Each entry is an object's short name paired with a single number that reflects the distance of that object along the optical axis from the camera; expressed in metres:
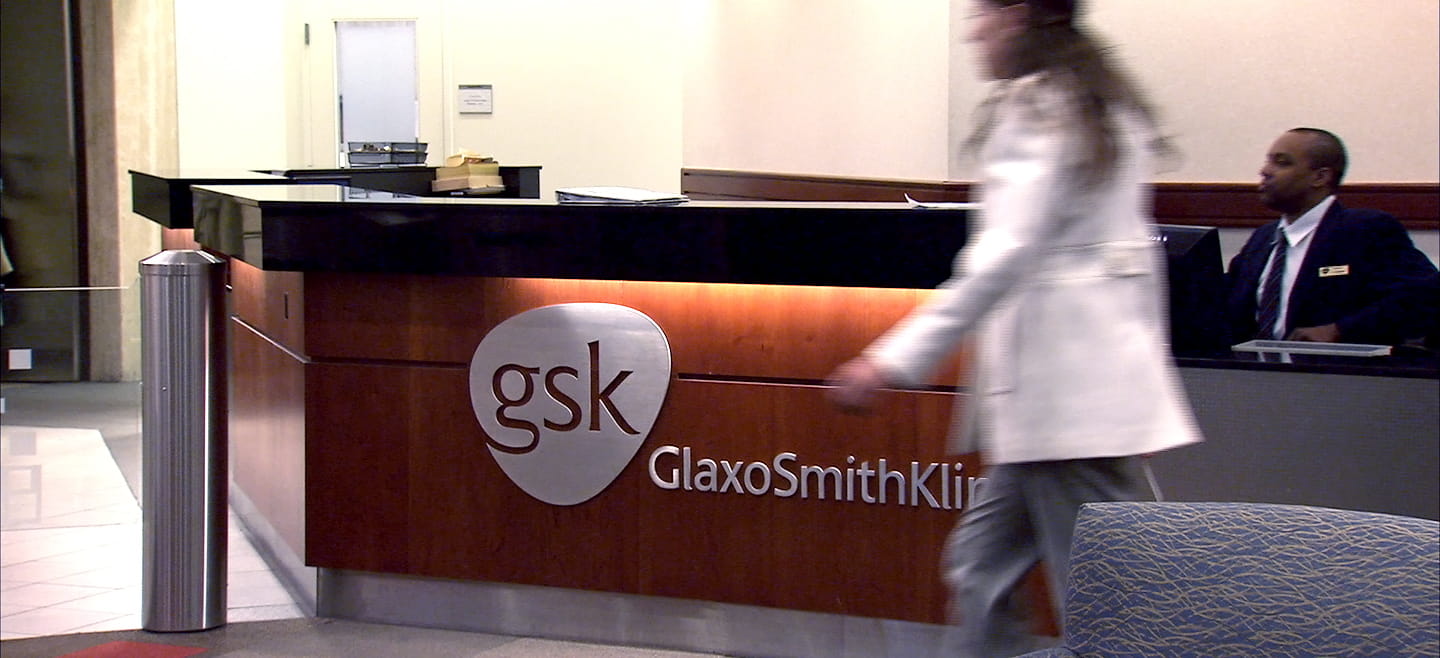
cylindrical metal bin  3.81
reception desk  3.41
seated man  3.96
